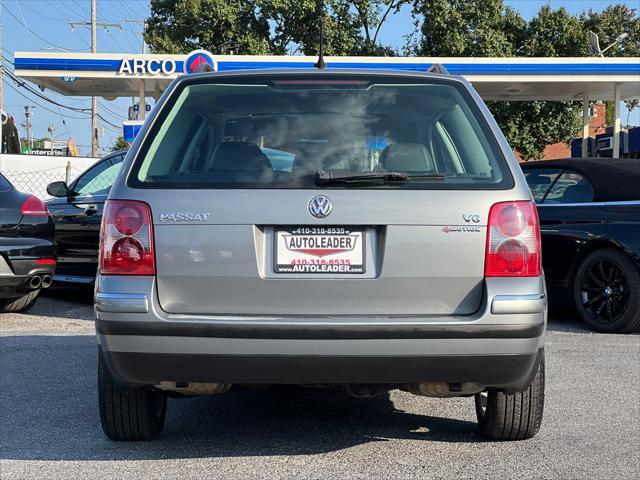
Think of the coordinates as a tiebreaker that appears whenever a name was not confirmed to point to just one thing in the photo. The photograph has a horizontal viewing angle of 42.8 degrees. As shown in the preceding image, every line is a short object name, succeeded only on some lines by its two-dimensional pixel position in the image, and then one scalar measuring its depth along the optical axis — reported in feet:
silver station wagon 10.88
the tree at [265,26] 108.47
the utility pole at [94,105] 131.54
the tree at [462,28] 106.83
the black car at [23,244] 24.58
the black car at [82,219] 27.27
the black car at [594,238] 23.38
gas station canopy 72.95
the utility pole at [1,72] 123.98
